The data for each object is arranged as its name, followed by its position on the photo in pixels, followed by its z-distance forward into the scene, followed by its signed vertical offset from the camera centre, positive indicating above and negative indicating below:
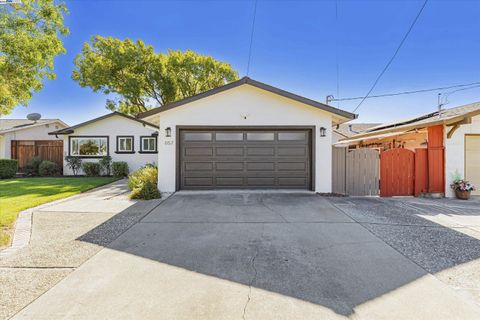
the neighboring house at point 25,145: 16.36 +1.13
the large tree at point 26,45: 5.19 +2.68
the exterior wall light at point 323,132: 9.02 +1.06
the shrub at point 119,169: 15.06 -0.55
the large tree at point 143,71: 18.23 +7.34
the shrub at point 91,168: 15.24 -0.49
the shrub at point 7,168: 13.49 -0.41
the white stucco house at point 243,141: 9.05 +0.75
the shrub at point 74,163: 15.38 -0.15
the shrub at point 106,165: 15.43 -0.29
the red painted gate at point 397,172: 8.76 -0.50
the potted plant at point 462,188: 8.60 -1.09
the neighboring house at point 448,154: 8.93 +0.18
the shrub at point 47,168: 15.39 -0.51
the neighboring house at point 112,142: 15.70 +1.27
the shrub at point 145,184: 8.04 -0.89
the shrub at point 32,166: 15.62 -0.37
